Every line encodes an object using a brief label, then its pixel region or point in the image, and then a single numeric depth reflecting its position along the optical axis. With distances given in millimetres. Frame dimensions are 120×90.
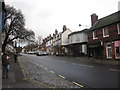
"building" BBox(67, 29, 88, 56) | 25958
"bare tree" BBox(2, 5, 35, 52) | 22021
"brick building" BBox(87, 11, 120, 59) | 15548
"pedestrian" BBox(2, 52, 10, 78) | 6462
